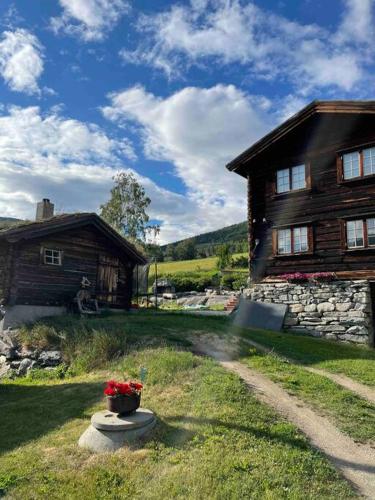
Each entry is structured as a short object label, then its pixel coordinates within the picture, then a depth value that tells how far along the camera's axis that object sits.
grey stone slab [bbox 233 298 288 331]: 19.67
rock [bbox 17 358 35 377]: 12.92
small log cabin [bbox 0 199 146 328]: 17.72
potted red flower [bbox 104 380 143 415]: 6.73
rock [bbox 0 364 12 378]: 13.04
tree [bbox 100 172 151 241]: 44.62
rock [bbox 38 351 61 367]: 12.98
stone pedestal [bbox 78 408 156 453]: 6.36
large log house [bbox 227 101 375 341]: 18.12
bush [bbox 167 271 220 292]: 44.91
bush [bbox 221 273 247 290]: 42.28
